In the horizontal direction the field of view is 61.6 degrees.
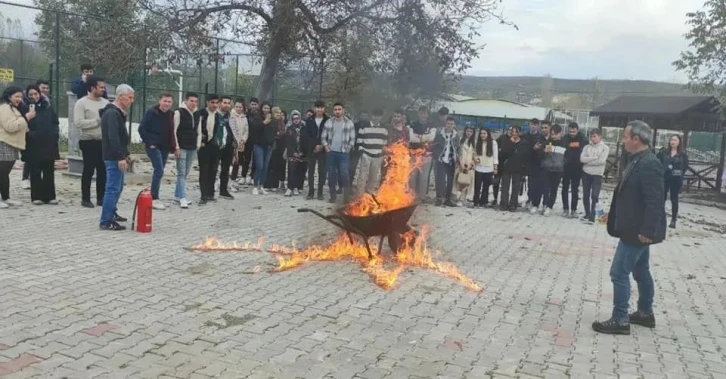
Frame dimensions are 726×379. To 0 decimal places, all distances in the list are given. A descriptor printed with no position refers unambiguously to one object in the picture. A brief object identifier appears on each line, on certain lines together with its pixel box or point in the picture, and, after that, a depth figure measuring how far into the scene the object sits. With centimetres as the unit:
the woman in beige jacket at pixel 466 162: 1280
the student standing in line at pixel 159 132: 950
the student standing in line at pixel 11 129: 889
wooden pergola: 2127
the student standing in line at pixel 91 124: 905
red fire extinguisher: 786
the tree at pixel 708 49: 1950
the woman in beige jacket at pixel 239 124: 1204
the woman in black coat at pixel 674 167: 1153
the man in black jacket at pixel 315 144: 1225
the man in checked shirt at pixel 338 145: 1163
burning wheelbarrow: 702
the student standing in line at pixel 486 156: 1268
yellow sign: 1523
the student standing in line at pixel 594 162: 1159
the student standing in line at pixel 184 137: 1002
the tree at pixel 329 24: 1387
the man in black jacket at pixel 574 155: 1196
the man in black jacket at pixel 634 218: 507
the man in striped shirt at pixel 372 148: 1155
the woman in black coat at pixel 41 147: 924
